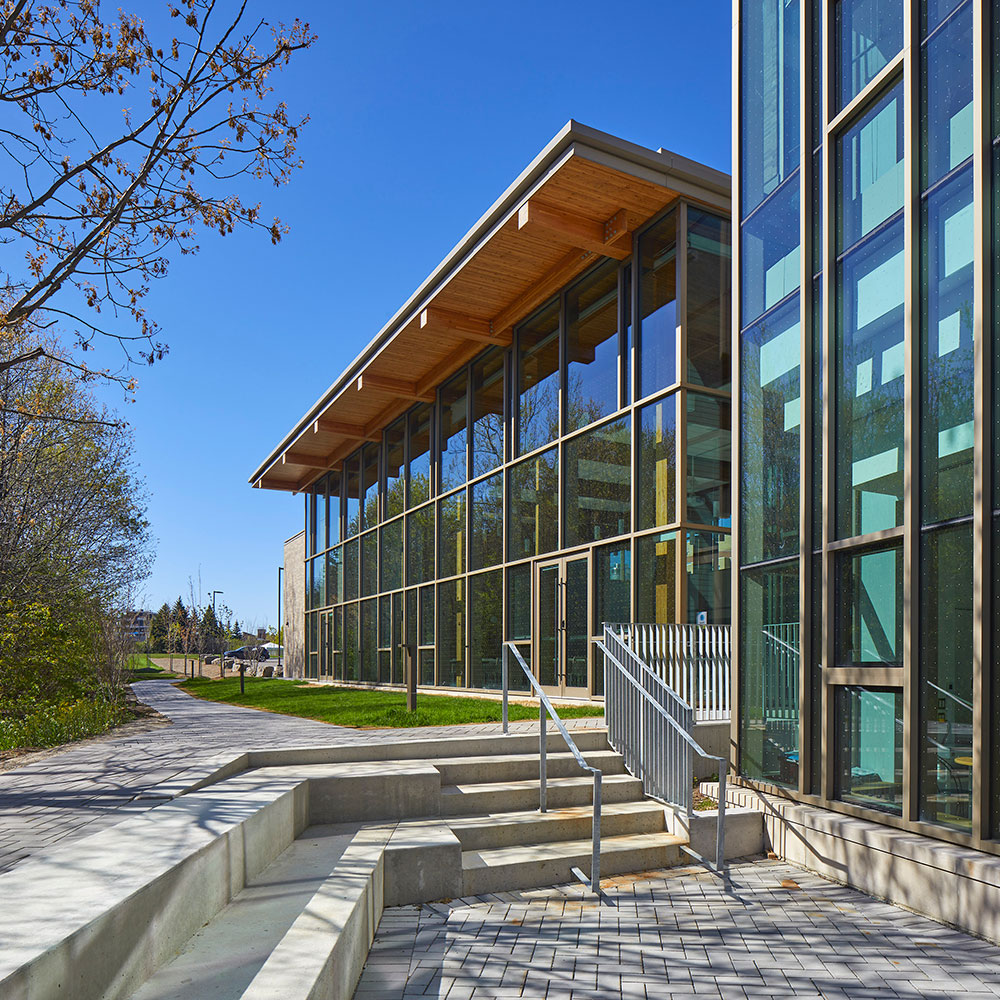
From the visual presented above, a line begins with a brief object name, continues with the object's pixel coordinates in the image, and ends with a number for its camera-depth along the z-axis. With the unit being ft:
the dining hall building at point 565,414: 39.86
